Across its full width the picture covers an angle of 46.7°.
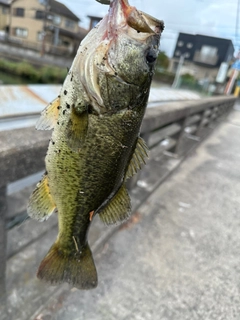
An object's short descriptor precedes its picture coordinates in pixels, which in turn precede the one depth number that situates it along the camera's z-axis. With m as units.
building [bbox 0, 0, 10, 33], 42.16
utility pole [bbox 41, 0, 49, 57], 33.69
